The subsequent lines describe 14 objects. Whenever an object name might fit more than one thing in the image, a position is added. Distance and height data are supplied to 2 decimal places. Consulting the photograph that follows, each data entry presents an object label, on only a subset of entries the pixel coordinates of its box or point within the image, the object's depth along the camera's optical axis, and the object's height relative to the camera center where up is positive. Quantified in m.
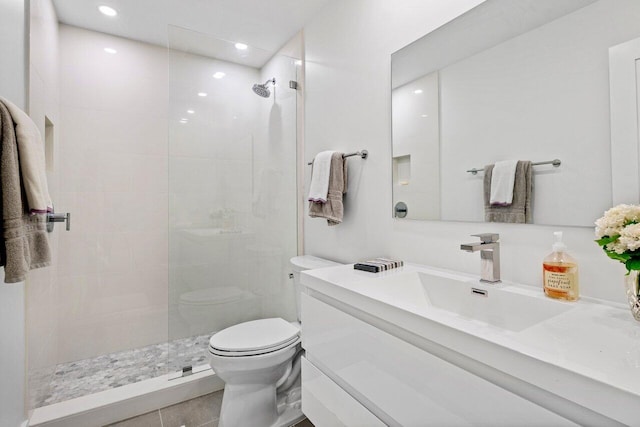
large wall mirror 0.84 +0.37
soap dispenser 0.82 -0.16
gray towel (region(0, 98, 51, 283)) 0.84 +0.03
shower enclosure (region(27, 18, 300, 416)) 1.85 +0.09
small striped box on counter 1.19 -0.20
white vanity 0.49 -0.29
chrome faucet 0.99 -0.14
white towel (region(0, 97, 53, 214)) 0.91 +0.19
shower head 2.08 +0.88
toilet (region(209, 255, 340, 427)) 1.43 -0.76
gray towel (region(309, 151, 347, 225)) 1.65 +0.13
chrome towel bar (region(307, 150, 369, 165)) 1.59 +0.33
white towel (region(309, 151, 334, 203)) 1.67 +0.21
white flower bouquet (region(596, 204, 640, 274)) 0.63 -0.04
